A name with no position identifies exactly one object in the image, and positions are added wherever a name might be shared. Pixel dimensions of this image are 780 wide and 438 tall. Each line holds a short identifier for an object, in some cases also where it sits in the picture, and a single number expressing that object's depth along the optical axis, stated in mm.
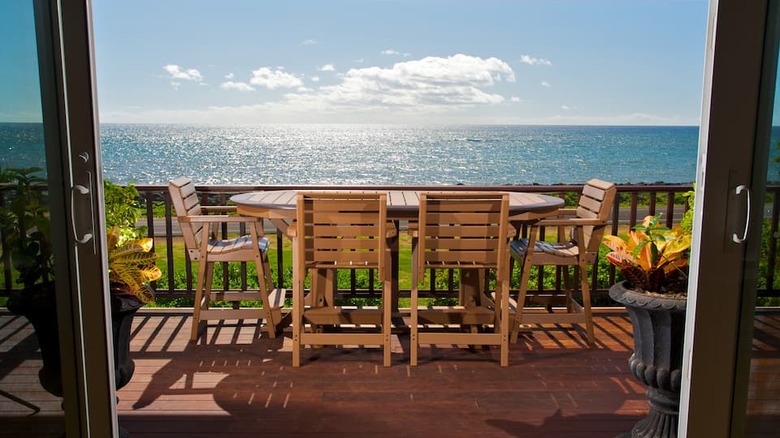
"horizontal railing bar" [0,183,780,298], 4391
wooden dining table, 3514
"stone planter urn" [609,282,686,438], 2219
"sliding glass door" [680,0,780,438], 1726
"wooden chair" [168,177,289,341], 3676
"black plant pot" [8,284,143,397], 1747
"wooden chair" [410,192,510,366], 3314
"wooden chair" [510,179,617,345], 3668
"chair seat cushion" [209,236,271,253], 3766
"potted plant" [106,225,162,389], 2256
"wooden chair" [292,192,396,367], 3293
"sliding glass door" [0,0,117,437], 1656
